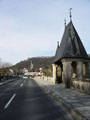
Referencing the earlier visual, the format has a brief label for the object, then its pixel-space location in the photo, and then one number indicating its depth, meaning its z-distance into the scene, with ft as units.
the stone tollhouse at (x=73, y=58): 39.42
